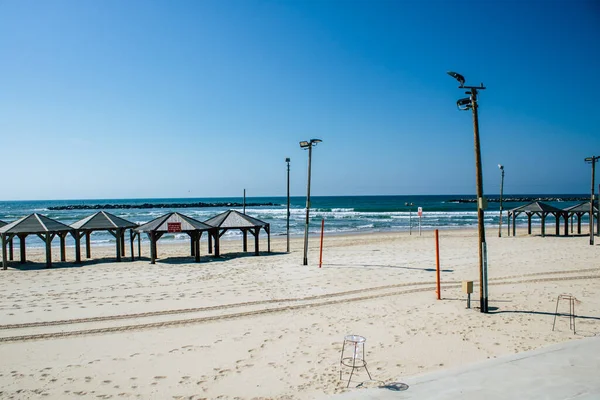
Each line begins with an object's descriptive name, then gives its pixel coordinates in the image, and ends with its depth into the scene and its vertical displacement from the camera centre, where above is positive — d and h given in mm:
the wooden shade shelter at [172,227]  16375 -1273
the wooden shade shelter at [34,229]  15516 -1233
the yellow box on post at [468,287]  8797 -2002
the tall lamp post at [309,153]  14579 +1441
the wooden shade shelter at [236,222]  17984 -1213
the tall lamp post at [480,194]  8297 -37
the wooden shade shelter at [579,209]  25595 -1092
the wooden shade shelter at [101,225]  16719 -1208
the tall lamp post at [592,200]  18441 -398
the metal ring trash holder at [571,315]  7601 -2421
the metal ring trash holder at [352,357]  5698 -2452
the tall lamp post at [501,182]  25734 +622
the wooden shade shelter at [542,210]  26075 -1155
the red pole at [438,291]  9750 -2288
